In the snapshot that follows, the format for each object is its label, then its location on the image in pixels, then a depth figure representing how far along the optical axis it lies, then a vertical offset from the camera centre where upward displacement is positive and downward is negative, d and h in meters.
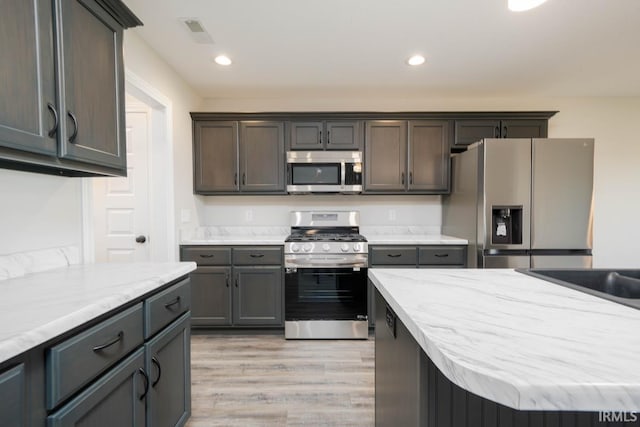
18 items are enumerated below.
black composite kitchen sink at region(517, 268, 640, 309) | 1.20 -0.32
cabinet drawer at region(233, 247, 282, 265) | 2.74 -0.47
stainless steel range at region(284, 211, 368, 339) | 2.71 -0.78
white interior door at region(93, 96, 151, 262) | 2.72 +0.01
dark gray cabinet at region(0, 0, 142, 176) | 0.95 +0.46
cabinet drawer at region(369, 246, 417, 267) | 2.76 -0.48
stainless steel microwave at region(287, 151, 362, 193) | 2.98 +0.36
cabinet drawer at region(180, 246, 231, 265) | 2.72 -0.46
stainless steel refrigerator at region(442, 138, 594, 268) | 2.48 +0.04
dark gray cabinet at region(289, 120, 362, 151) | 3.01 +0.73
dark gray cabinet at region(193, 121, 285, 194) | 3.01 +0.51
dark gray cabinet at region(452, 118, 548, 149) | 2.95 +0.78
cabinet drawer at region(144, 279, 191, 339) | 1.16 -0.45
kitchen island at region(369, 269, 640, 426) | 0.46 -0.29
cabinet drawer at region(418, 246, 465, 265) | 2.75 -0.47
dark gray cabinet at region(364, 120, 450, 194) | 3.02 +0.52
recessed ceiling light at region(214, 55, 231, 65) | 2.40 +1.23
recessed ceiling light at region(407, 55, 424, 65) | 2.39 +1.22
